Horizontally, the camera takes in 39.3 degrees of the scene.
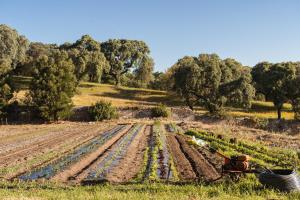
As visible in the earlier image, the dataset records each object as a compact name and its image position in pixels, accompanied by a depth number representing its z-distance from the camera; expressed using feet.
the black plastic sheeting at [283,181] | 44.52
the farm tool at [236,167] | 51.03
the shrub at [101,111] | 207.62
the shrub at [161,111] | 219.61
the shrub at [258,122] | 197.75
